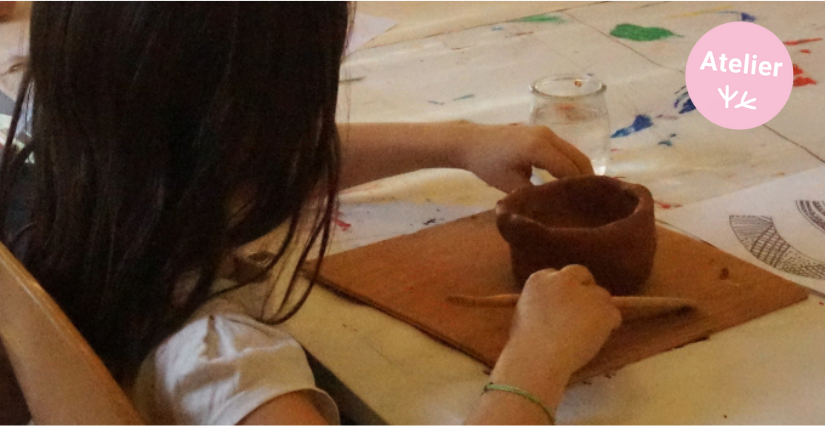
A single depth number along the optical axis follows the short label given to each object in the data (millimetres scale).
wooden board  1118
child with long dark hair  1079
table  1075
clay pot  1131
